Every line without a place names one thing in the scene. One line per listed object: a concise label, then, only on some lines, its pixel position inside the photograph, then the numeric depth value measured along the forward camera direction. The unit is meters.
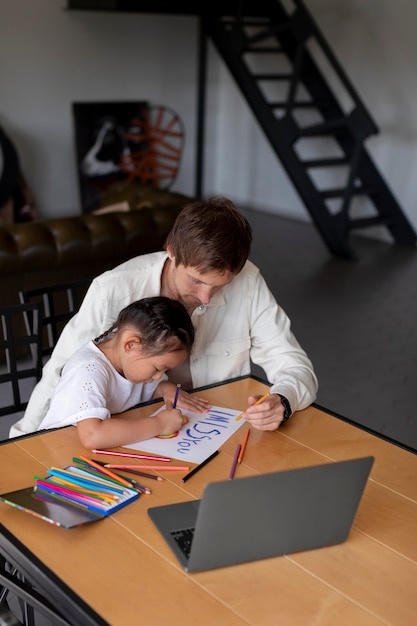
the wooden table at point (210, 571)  1.39
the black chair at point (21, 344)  2.37
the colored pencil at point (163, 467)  1.84
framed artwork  8.50
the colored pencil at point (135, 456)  1.89
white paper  1.94
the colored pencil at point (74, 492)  1.69
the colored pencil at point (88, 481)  1.73
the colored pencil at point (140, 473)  1.81
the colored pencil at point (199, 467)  1.81
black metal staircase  7.09
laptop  1.39
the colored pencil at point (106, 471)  1.76
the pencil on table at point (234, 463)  1.85
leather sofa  4.07
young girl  1.95
